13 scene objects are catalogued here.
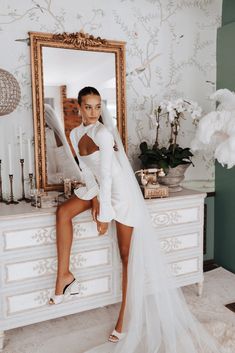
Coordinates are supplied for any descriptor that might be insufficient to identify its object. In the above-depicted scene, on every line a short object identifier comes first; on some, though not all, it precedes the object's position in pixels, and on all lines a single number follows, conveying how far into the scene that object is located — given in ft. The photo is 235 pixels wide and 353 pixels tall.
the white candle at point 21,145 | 8.81
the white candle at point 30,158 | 9.02
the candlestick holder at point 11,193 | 8.69
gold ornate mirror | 9.00
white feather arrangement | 9.05
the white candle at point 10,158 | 8.64
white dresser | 7.64
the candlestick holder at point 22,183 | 8.88
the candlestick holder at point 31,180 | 8.97
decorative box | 9.14
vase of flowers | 9.81
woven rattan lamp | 7.97
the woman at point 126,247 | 7.43
